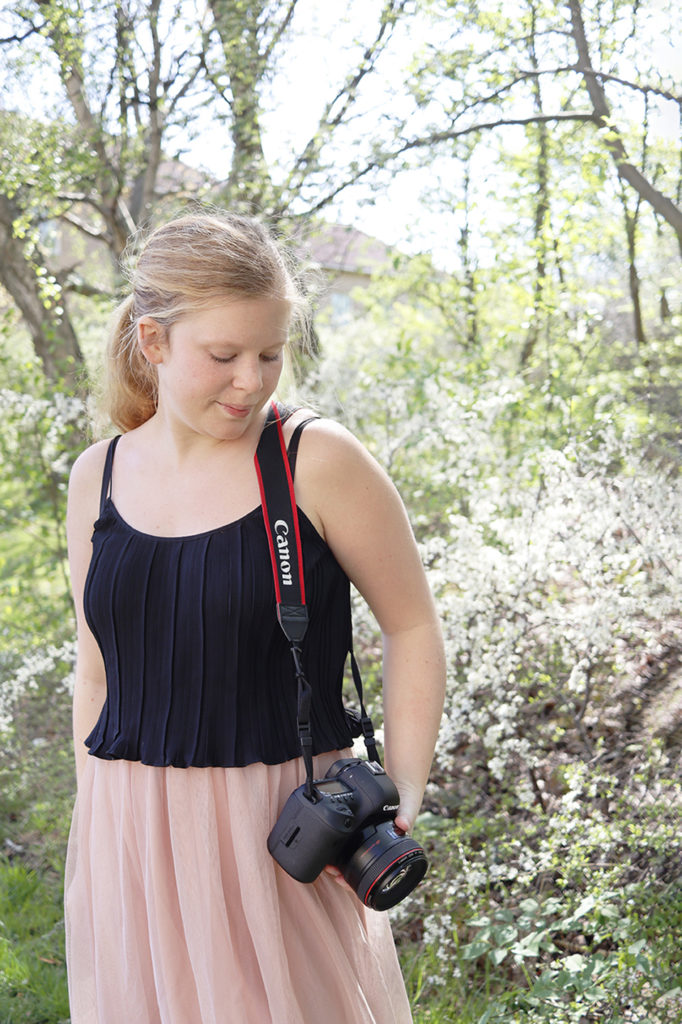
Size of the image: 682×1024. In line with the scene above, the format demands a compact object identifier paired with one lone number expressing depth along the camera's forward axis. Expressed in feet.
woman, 5.06
